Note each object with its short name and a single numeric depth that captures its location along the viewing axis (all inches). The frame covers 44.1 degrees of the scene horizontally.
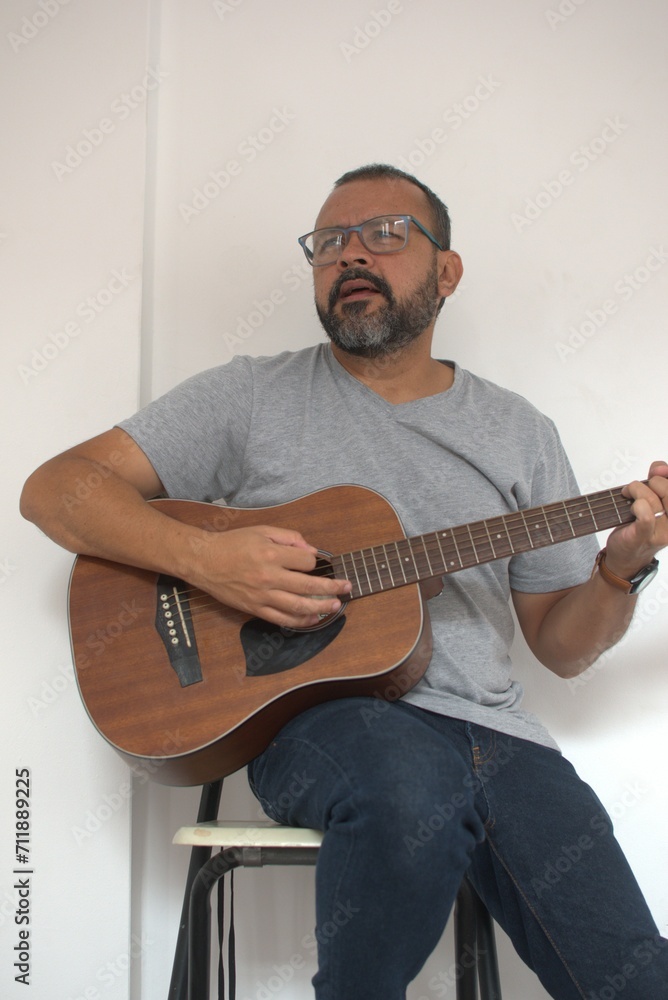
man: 37.5
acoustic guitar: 44.6
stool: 42.4
